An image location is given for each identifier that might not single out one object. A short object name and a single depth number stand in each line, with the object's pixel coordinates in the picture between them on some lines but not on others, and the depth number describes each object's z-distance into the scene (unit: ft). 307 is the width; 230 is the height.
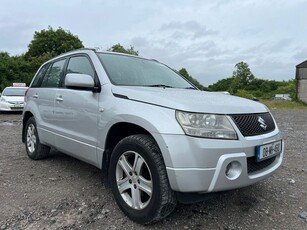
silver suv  6.19
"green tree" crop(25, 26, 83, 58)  108.40
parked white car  34.48
